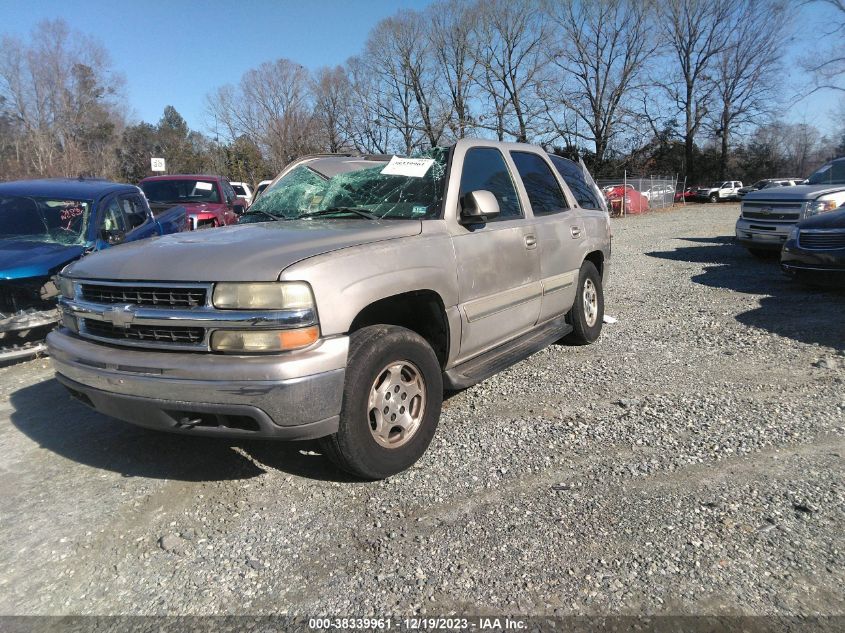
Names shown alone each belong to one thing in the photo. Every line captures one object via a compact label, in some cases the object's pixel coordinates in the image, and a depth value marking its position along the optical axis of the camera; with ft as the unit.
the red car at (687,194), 138.54
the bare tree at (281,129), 153.48
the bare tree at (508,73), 153.79
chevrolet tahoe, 8.43
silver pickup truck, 31.32
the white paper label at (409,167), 12.44
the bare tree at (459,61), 157.69
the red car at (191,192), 35.55
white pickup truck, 139.74
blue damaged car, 16.84
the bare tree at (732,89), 161.07
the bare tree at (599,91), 154.10
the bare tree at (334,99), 162.30
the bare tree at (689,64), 158.51
